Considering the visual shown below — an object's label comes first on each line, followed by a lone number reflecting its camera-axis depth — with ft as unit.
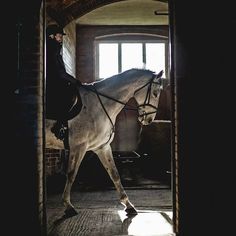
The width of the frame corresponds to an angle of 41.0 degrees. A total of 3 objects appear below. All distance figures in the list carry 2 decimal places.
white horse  16.02
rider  15.16
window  39.83
